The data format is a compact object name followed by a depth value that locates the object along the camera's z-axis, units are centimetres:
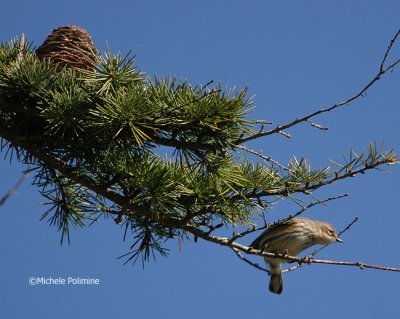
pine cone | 623
